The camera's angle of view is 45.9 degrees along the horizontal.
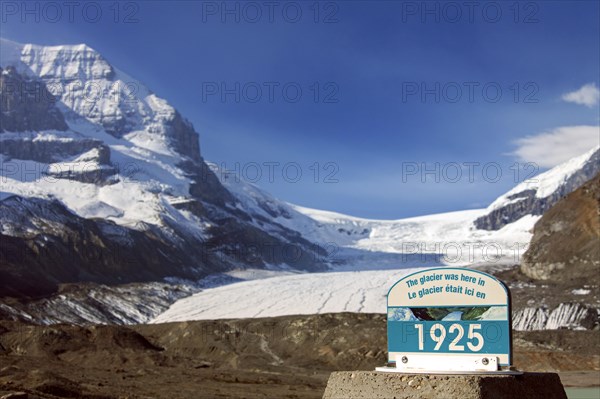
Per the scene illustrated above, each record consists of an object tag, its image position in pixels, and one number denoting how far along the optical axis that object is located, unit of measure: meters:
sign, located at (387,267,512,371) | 8.52
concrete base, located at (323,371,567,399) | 7.89
